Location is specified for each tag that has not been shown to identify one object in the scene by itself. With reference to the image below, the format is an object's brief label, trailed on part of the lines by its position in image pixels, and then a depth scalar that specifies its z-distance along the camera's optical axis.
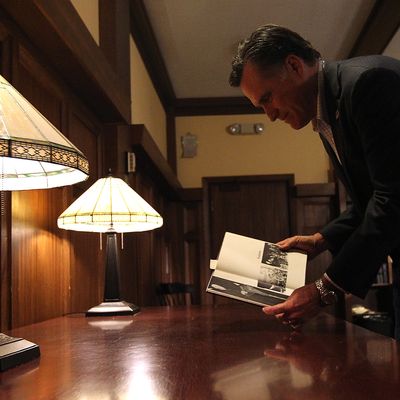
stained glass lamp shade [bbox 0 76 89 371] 0.76
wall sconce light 5.61
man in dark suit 1.06
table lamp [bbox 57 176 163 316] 1.66
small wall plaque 5.59
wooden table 0.62
